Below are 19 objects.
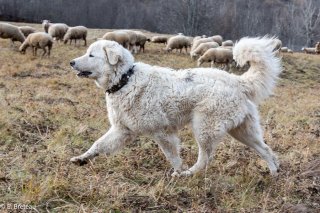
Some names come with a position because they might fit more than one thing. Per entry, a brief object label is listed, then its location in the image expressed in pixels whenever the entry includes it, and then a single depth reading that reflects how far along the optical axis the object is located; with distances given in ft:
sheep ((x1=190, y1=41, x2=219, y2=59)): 73.46
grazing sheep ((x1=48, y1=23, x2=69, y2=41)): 86.48
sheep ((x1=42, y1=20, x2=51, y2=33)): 100.41
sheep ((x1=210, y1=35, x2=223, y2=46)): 94.19
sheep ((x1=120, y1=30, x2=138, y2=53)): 75.77
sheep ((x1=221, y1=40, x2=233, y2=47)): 87.44
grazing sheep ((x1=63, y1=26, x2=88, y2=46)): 80.59
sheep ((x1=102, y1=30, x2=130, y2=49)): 75.51
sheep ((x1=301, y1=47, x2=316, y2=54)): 119.65
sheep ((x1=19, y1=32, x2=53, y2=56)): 61.63
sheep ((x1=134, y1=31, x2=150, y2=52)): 76.59
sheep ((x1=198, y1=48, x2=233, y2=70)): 65.00
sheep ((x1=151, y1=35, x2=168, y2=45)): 100.35
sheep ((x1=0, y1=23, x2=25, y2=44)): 69.92
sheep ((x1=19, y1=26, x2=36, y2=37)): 81.66
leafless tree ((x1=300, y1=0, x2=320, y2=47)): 176.04
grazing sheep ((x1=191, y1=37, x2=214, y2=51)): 80.55
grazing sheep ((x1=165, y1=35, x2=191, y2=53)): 81.61
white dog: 16.80
